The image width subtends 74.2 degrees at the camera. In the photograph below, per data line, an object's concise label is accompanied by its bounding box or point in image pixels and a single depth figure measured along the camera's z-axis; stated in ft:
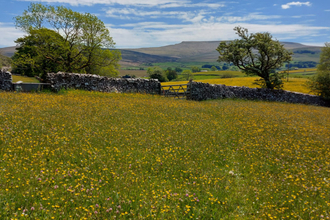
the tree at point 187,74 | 471.62
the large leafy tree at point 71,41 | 120.98
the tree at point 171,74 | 437.91
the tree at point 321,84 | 134.51
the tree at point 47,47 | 125.18
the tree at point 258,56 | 122.21
